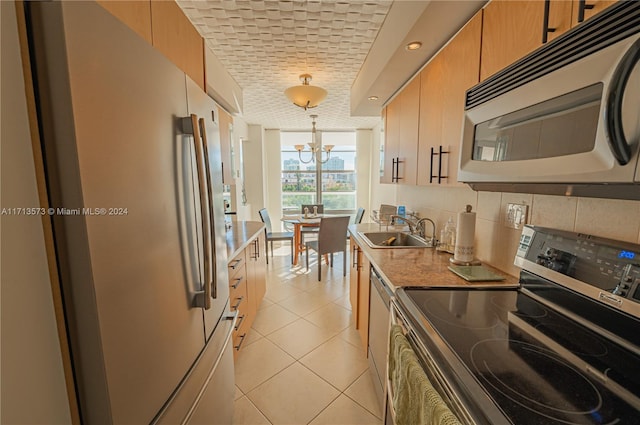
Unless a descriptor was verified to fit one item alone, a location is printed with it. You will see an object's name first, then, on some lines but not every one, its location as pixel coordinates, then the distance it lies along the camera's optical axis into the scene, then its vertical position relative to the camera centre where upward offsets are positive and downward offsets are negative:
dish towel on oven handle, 0.67 -0.63
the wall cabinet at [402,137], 2.00 +0.39
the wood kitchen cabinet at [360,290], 1.94 -0.90
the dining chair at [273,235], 4.33 -0.91
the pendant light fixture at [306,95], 2.54 +0.86
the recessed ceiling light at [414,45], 1.60 +0.83
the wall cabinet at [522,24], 0.77 +0.54
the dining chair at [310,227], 4.34 -0.77
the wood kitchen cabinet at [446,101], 1.30 +0.47
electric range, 0.60 -0.50
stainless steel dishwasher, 1.48 -0.91
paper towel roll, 1.48 -0.31
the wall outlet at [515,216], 1.28 -0.18
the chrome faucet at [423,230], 2.04 -0.43
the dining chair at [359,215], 4.99 -0.64
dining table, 4.19 -0.70
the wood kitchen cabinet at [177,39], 0.97 +0.62
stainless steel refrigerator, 0.53 -0.07
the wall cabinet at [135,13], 0.72 +0.51
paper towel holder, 1.49 -0.46
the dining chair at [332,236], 3.56 -0.77
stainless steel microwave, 0.56 +0.18
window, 5.84 +0.14
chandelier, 5.35 +0.57
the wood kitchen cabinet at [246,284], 1.92 -0.89
